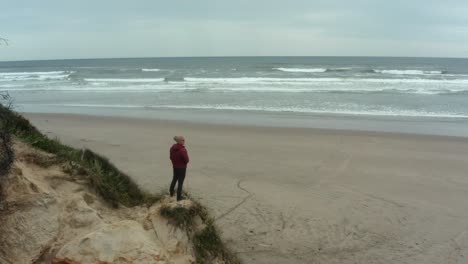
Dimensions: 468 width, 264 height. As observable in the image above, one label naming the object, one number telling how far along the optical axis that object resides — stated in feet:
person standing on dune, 17.83
